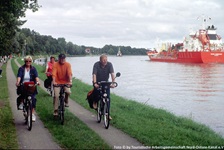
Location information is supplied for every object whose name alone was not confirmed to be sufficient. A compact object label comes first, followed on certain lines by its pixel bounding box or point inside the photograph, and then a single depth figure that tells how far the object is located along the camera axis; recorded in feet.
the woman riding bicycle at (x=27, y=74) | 28.84
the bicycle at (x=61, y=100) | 29.96
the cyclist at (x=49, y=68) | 49.36
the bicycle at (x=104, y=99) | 29.63
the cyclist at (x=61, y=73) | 31.14
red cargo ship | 248.32
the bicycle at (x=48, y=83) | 50.14
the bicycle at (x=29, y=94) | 27.86
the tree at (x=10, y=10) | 59.31
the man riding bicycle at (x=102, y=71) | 30.91
